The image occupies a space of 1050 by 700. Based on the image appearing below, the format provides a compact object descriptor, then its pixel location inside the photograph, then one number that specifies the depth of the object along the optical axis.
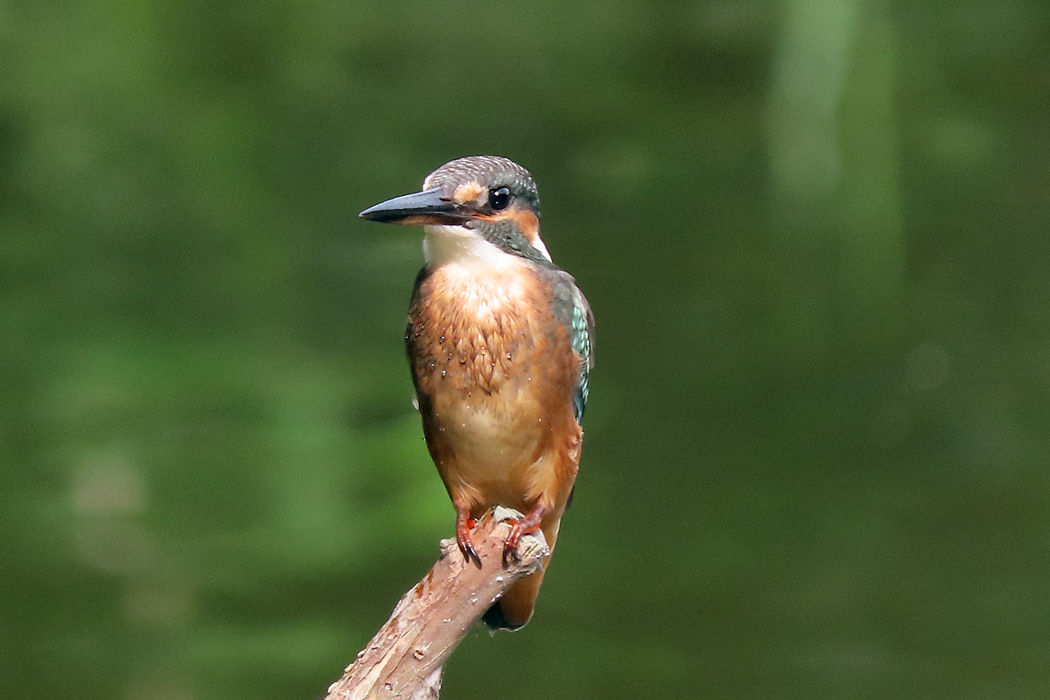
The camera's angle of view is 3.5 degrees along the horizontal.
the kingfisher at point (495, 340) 4.41
